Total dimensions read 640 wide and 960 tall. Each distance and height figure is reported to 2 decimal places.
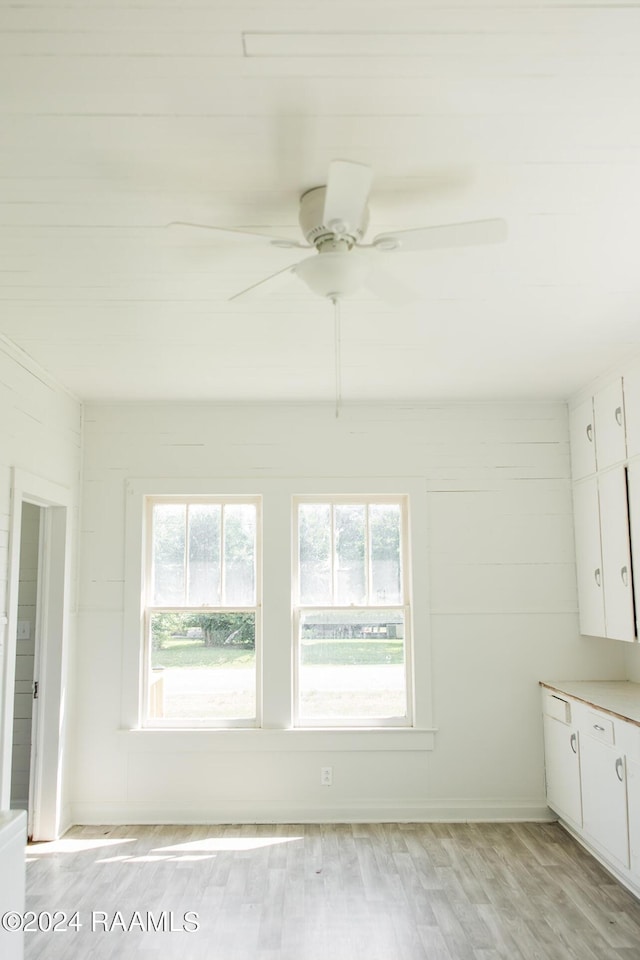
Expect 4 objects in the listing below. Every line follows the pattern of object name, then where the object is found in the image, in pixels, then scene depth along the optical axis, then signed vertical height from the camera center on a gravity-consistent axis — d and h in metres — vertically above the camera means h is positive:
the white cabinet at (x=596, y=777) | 3.52 -1.03
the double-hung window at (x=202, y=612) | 4.90 -0.16
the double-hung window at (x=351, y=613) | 4.91 -0.18
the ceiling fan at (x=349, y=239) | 1.99 +0.99
